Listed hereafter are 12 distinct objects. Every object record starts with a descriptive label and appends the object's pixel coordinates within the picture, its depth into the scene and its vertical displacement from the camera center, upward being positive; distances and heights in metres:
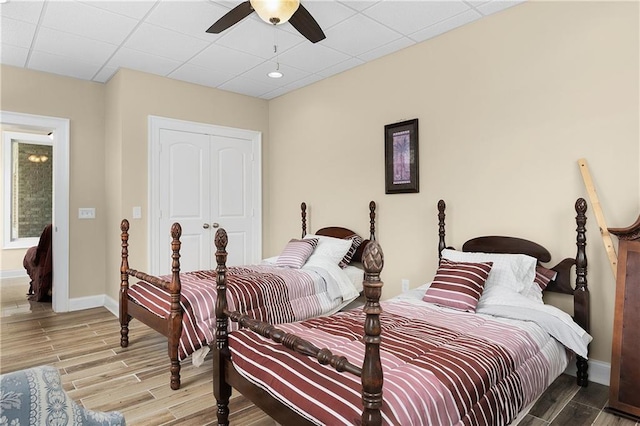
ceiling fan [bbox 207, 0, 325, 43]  2.33 +1.30
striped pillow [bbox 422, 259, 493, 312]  2.59 -0.53
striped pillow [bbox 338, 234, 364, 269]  4.13 -0.43
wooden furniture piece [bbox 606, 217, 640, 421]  2.22 -0.73
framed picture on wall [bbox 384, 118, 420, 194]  3.68 +0.52
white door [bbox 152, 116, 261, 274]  4.59 +0.21
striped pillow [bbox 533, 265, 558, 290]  2.75 -0.49
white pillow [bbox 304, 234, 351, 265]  3.94 -0.40
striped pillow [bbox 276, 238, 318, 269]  3.88 -0.44
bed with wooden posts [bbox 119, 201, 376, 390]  2.70 -0.66
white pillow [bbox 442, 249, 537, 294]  2.68 -0.44
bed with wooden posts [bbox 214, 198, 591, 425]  1.44 -0.68
